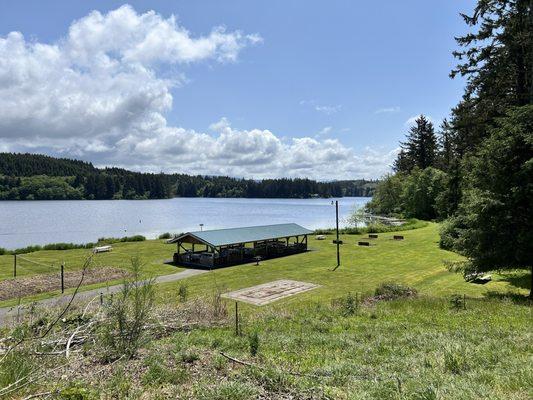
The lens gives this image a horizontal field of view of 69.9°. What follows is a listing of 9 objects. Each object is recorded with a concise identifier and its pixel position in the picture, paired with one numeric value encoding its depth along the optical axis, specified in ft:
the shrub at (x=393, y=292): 61.12
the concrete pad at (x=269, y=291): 71.20
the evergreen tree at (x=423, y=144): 273.95
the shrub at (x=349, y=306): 48.21
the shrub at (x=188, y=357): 25.94
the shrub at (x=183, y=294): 61.41
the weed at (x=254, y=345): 28.14
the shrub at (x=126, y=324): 26.45
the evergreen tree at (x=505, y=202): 54.49
